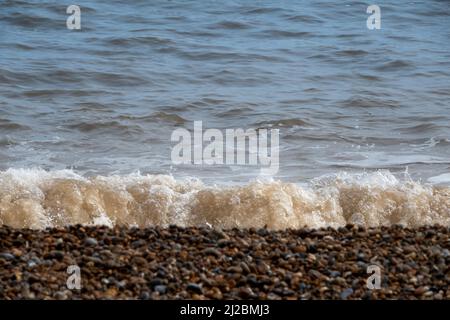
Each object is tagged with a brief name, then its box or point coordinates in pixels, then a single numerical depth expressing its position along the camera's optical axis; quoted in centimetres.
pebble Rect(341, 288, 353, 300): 1060
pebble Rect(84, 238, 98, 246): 1231
